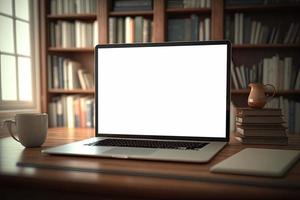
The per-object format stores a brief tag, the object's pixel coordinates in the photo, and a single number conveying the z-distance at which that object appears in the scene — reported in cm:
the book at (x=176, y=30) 243
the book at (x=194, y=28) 239
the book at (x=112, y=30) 246
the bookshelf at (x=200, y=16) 229
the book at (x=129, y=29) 244
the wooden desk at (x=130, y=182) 62
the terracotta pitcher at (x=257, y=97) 122
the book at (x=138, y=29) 244
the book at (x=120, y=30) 248
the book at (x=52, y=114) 260
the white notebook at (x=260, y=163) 69
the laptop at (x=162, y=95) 110
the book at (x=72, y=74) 256
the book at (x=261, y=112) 116
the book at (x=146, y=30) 242
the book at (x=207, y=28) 237
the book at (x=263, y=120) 116
